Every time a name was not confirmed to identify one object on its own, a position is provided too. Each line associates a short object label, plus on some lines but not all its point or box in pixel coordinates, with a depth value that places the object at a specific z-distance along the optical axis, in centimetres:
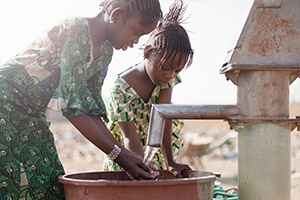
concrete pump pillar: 152
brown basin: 139
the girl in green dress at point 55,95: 151
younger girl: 216
